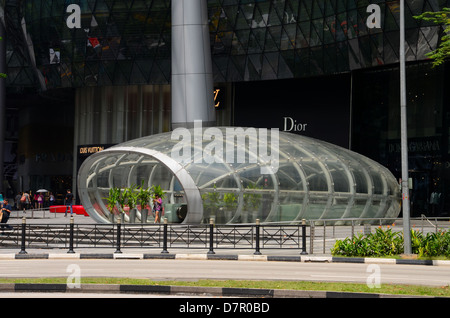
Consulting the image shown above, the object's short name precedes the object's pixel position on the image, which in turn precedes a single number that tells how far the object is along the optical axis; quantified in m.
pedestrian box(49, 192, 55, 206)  76.70
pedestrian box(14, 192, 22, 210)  70.93
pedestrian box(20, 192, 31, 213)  63.58
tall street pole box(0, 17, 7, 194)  70.44
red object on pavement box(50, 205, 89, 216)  59.30
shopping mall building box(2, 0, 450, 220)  52.78
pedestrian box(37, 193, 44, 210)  71.50
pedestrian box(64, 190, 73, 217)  62.94
